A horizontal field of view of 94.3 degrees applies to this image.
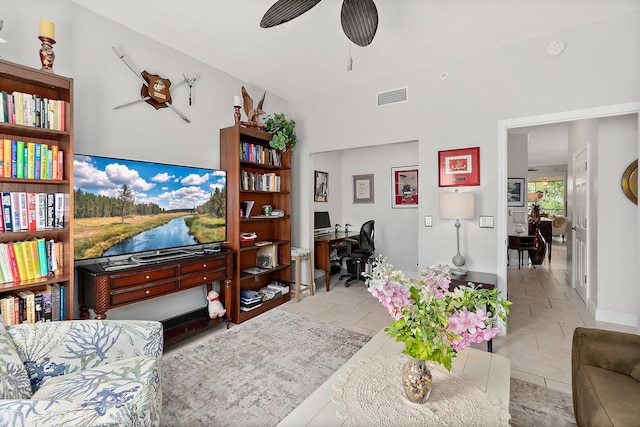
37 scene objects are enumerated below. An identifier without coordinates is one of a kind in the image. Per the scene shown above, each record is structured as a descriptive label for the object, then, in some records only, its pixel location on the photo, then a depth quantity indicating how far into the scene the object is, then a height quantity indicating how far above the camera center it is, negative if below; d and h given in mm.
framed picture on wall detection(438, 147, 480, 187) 3031 +448
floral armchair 924 -717
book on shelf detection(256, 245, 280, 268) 3805 -587
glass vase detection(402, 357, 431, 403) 1202 -700
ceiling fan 1786 +1224
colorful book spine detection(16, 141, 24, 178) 1877 +336
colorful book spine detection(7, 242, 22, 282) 1861 -314
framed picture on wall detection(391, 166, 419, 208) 5141 +415
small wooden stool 3913 -736
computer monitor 5187 -214
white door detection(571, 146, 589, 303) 3692 -210
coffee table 1152 -803
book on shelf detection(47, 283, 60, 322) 1983 -602
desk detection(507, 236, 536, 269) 5664 -644
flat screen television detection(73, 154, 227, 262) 2230 +21
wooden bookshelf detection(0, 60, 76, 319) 1856 +312
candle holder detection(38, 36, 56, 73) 1923 +1030
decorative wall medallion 2902 +269
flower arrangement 1115 -406
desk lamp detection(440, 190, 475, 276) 2867 +17
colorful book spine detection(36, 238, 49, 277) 1965 -298
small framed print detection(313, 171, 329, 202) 5301 +437
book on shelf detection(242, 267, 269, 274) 3512 -719
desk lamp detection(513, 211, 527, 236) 6008 -175
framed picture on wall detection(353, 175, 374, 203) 5648 +420
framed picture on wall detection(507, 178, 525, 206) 5914 +361
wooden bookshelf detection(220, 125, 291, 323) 3238 -85
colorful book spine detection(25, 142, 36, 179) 1915 +337
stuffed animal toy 2988 -972
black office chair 4676 -584
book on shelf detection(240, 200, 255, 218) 3514 +46
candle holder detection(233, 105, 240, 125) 3309 +1087
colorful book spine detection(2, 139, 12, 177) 1834 +345
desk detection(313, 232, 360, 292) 4502 -628
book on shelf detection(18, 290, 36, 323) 1887 -616
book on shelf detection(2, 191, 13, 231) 1858 +1
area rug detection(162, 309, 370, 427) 1836 -1225
